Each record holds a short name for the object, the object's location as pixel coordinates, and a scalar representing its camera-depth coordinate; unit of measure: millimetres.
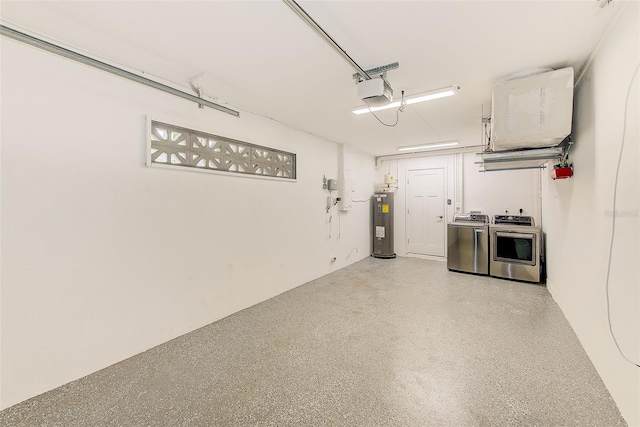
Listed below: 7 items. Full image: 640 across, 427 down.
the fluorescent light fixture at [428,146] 5128
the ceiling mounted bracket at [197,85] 2484
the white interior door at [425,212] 5977
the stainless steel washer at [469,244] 4629
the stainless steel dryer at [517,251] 4160
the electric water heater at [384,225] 6129
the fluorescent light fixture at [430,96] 2664
